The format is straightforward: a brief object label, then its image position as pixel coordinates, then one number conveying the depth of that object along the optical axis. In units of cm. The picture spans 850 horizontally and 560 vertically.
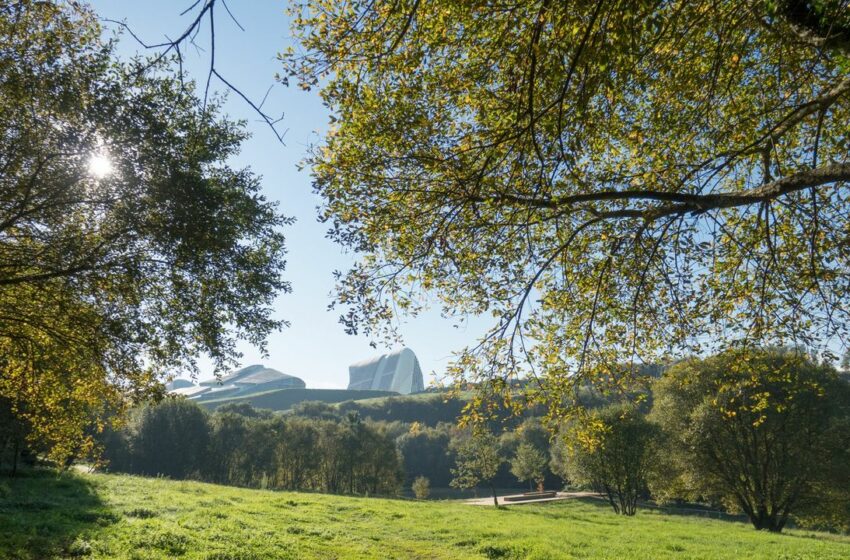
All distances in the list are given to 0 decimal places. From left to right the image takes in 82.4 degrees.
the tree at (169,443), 7588
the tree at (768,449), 3297
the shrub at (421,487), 7319
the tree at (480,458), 5591
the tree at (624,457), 4534
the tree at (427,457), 11606
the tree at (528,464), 6775
